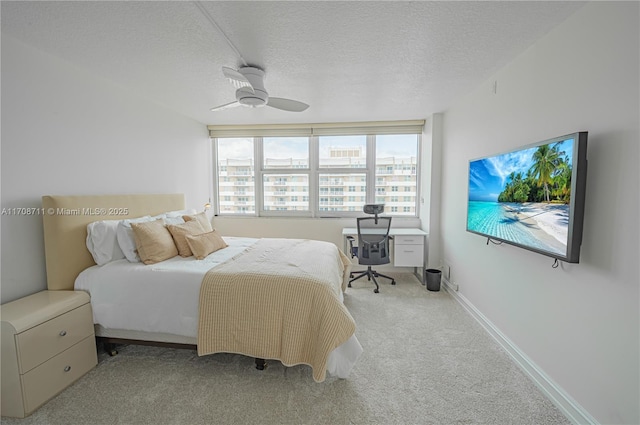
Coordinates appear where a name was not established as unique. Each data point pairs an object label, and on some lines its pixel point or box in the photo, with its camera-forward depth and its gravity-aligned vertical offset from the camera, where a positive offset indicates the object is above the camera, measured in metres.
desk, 3.83 -0.77
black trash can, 3.54 -1.12
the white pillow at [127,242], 2.35 -0.44
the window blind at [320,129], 4.18 +1.02
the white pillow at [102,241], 2.30 -0.42
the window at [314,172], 4.44 +0.36
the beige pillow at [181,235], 2.59 -0.41
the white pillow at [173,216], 2.89 -0.27
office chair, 3.67 -0.65
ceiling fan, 2.24 +0.85
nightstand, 1.59 -0.99
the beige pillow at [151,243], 2.34 -0.44
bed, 1.84 -0.77
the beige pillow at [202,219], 3.08 -0.31
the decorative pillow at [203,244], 2.54 -0.50
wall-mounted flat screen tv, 1.49 -0.01
